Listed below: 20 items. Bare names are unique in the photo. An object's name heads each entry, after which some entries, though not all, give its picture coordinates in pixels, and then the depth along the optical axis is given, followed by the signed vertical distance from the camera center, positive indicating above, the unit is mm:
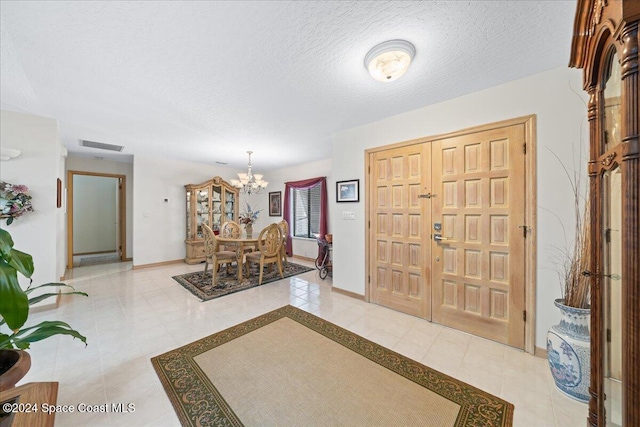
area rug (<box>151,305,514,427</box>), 1365 -1200
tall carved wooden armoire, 677 +52
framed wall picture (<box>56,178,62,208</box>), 3396 +284
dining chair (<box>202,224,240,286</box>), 3865 -708
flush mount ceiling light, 1588 +1123
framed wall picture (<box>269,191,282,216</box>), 6438 +286
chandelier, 4375 +618
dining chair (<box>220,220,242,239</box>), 5047 -358
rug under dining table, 3425 -1167
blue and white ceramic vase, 1477 -933
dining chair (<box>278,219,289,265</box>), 4509 -332
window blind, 5707 +54
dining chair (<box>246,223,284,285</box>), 3889 -610
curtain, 5137 +359
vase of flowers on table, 4419 -132
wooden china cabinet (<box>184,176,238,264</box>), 5316 +111
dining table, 3928 -537
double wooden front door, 2068 -186
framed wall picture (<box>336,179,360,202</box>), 3155 +317
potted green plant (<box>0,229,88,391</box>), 845 -390
